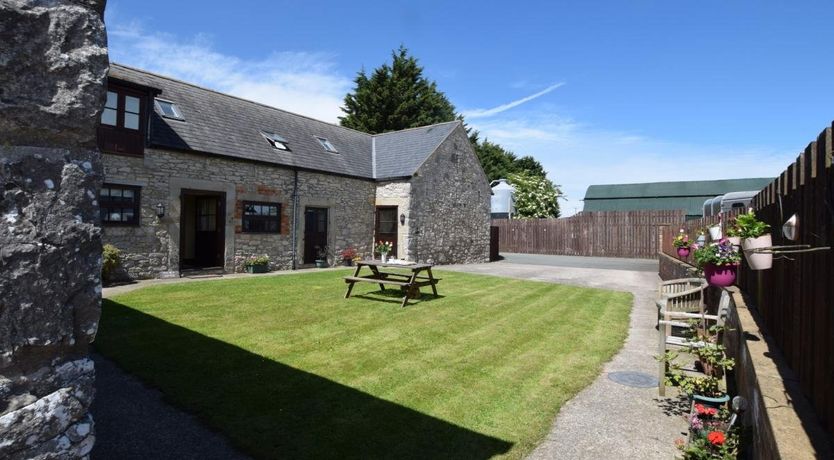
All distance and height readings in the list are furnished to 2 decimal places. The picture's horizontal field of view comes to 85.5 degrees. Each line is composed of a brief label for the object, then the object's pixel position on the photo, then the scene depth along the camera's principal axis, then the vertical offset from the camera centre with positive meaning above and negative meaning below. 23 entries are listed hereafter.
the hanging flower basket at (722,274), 4.61 -0.35
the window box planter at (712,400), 3.81 -1.37
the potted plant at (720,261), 4.56 -0.21
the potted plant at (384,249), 11.09 -0.38
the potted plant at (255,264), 14.16 -1.04
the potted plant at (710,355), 4.04 -1.06
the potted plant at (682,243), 7.80 -0.06
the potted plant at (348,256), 17.17 -0.88
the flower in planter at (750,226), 3.41 +0.12
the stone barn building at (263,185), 11.64 +1.58
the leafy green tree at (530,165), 50.82 +8.18
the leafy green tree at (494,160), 45.31 +7.90
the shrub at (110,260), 10.74 -0.78
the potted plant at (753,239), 3.17 +0.02
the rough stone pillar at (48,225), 1.30 +0.01
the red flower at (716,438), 3.20 -1.41
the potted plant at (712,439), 3.20 -1.45
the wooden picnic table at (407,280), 9.58 -1.03
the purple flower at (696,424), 3.44 -1.42
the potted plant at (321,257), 16.41 -0.91
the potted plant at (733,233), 3.91 +0.07
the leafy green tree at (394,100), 33.75 +10.21
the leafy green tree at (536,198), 37.25 +3.24
